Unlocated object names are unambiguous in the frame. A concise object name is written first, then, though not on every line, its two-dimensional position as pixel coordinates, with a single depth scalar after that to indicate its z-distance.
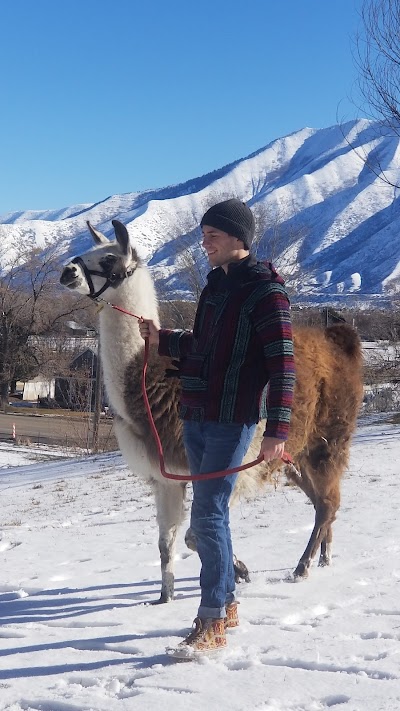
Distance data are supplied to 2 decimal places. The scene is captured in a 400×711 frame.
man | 3.49
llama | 4.84
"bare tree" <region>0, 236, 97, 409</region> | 48.56
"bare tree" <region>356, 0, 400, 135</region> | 13.20
